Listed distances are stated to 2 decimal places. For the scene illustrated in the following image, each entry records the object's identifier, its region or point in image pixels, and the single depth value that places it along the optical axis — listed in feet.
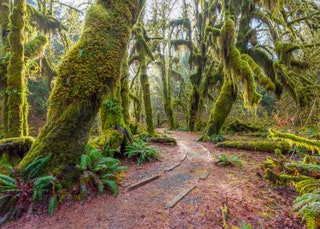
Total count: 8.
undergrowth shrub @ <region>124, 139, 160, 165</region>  21.22
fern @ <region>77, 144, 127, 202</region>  13.25
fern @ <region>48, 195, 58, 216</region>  11.07
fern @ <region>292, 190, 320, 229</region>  7.22
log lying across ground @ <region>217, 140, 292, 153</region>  27.86
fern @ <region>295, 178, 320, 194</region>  11.20
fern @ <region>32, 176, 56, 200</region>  11.47
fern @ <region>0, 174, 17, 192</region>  11.33
